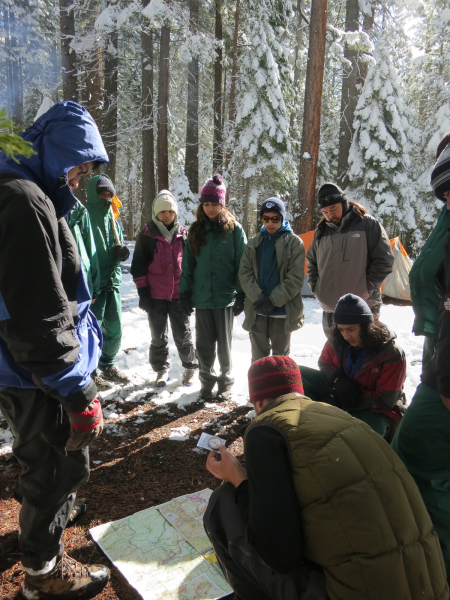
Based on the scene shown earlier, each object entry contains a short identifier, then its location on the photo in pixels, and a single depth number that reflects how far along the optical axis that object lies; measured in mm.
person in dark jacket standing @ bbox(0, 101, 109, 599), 1641
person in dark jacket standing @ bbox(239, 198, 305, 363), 4117
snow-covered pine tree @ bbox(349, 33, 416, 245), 14641
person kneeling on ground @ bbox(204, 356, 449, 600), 1372
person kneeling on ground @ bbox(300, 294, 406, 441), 2951
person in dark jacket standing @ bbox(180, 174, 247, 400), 4312
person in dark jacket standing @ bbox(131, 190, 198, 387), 4602
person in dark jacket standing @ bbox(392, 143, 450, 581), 2053
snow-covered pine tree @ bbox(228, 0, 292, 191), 13180
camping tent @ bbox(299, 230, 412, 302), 9734
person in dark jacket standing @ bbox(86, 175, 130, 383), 4426
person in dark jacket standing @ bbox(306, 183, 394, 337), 4023
